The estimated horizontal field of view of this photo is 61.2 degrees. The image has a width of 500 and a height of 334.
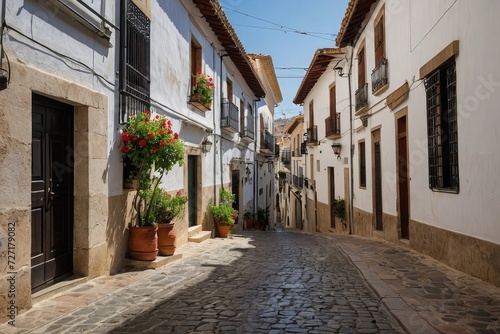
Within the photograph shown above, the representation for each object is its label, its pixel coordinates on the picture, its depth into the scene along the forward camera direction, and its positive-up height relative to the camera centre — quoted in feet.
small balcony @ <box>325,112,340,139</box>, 47.85 +5.92
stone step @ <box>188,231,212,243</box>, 29.12 -4.17
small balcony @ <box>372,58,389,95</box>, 30.32 +7.32
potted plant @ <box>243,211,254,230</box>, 53.27 -5.28
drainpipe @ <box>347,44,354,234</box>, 41.91 -0.10
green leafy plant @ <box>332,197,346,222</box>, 45.73 -3.51
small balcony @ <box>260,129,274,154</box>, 71.24 +6.26
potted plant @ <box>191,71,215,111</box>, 30.50 +6.49
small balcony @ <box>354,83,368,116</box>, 35.89 +6.73
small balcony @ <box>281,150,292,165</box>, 111.34 +5.62
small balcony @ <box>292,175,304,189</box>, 79.58 -0.91
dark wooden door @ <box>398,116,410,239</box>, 28.04 -0.58
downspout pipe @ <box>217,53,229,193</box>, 39.91 +4.13
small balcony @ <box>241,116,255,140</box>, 51.90 +6.38
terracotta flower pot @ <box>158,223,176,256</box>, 20.88 -3.03
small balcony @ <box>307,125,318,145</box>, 62.16 +6.16
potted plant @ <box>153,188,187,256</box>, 21.01 -2.05
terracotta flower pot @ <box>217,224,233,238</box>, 35.40 -4.40
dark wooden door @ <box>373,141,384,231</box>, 33.76 -1.00
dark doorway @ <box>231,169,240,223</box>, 50.55 -1.15
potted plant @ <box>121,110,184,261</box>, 18.38 +0.86
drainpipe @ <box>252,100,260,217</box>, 63.00 +1.56
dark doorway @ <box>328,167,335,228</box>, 52.80 -1.99
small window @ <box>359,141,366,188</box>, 38.55 +0.99
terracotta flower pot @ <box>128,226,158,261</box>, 19.34 -2.96
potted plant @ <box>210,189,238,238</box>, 35.29 -3.38
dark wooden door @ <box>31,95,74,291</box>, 14.16 -0.46
